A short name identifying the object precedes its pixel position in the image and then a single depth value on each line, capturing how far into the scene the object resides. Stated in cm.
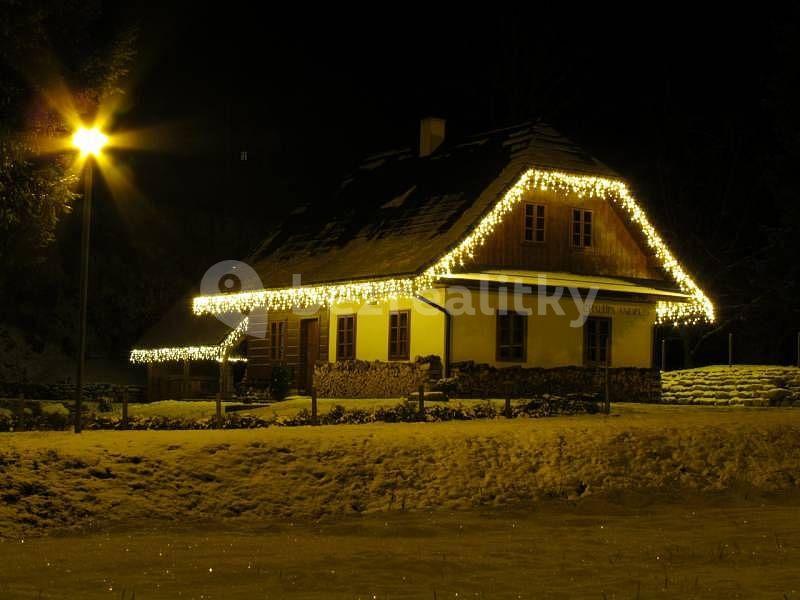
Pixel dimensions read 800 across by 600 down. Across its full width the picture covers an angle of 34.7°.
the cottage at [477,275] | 3228
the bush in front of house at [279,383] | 3394
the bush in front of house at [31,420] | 2316
